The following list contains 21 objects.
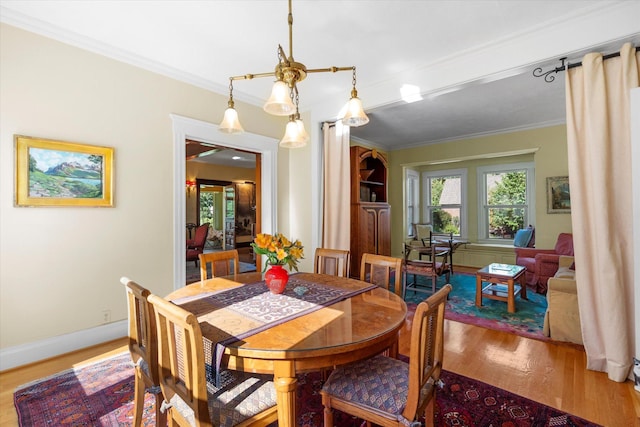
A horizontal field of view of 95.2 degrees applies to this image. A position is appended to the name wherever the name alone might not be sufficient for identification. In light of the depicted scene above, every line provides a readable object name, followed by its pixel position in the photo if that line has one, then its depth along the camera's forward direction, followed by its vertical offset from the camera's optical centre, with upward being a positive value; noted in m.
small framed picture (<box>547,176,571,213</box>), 4.88 +0.33
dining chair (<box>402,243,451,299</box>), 3.91 -0.72
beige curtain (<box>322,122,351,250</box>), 3.97 +0.36
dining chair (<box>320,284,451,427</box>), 1.15 -0.77
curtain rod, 2.19 +1.22
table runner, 1.25 -0.49
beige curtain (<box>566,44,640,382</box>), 2.12 +0.08
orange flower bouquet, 1.82 -0.20
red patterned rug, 1.71 -1.19
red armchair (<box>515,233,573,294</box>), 4.20 -0.70
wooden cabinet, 4.53 +0.13
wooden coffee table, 3.54 -0.86
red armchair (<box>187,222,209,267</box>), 6.21 -0.52
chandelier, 1.59 +0.65
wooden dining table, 1.16 -0.51
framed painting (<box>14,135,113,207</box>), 2.29 +0.39
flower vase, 1.81 -0.38
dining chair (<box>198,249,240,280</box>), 2.38 -0.39
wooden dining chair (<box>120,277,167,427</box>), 1.35 -0.65
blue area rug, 3.10 -1.18
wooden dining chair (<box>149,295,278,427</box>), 1.05 -0.72
